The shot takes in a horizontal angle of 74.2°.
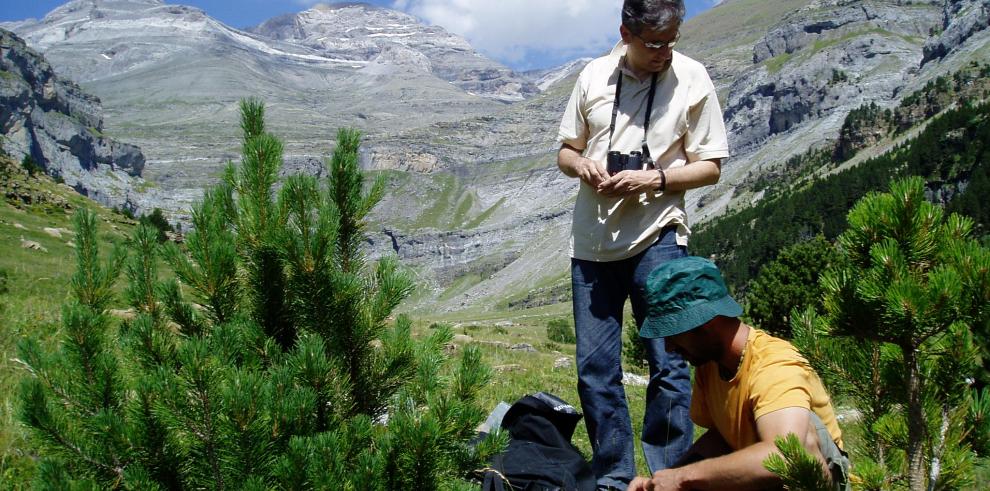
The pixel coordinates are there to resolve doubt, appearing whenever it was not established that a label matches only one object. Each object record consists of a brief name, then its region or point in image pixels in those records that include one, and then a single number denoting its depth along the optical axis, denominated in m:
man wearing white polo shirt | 3.64
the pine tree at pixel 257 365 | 2.38
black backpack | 3.51
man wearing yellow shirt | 2.42
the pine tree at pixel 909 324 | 1.84
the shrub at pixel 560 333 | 35.78
